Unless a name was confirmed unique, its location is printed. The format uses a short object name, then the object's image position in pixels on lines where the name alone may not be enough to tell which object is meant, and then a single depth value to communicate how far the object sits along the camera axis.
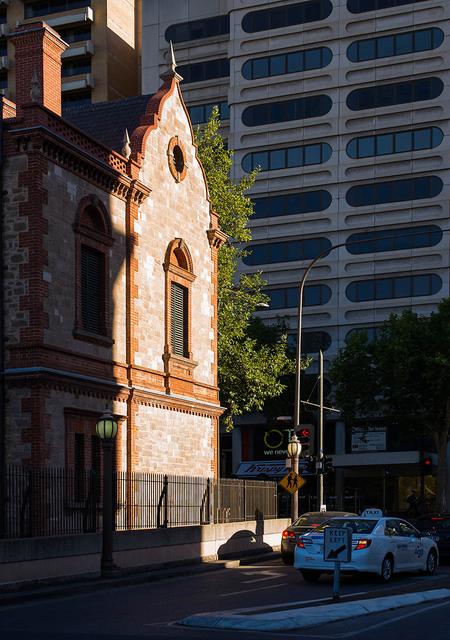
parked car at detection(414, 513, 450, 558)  30.86
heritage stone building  27.73
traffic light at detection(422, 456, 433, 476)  52.94
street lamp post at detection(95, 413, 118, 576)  24.34
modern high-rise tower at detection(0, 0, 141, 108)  83.44
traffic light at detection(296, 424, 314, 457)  37.31
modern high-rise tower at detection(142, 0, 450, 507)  72.00
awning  69.19
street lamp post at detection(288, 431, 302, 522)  36.62
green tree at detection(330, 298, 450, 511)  54.00
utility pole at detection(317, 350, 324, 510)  43.75
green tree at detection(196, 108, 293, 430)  42.75
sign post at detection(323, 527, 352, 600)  18.72
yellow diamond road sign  36.22
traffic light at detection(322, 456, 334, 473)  43.69
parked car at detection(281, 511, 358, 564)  29.50
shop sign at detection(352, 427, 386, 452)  69.75
